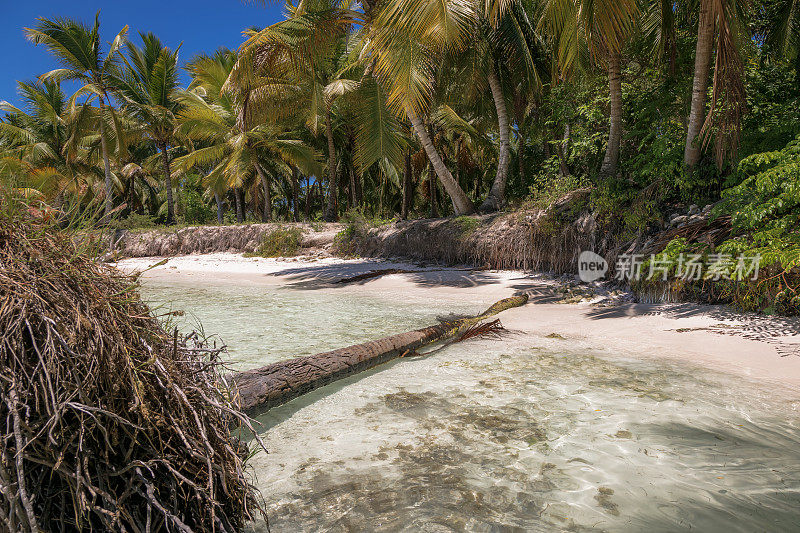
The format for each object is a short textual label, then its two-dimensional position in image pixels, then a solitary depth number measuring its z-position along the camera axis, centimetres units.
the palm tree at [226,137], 1848
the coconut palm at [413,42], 824
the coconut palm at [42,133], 2298
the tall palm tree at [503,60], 1123
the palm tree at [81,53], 1669
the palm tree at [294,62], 1115
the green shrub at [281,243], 1555
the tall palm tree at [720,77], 613
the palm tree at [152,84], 2020
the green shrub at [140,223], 2023
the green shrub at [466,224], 1095
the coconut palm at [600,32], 598
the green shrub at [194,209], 2973
